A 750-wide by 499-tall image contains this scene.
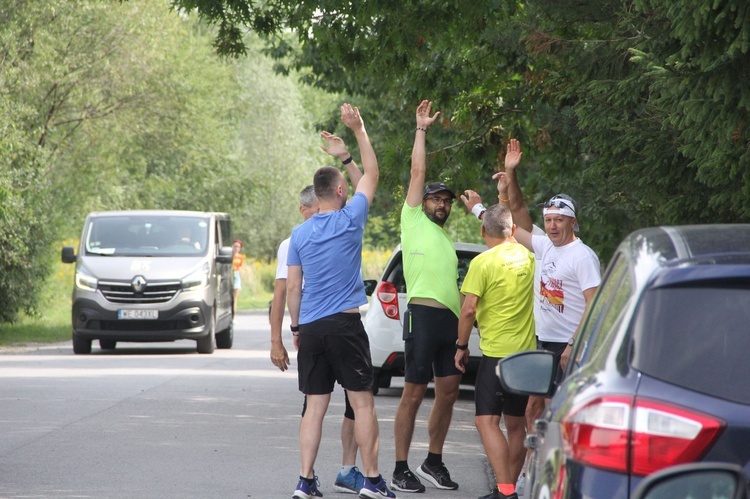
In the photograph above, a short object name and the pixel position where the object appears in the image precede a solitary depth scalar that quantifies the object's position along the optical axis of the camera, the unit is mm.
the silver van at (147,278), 38156
